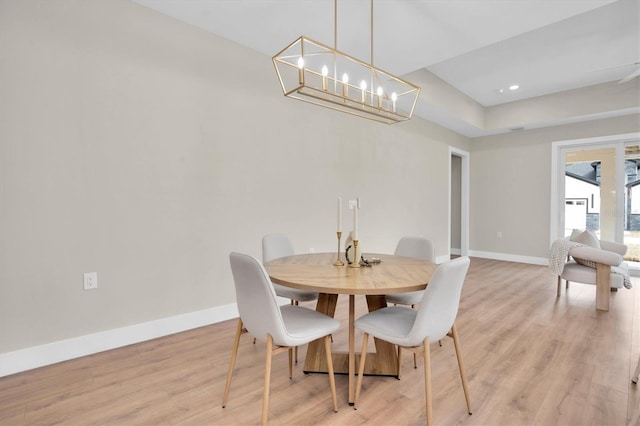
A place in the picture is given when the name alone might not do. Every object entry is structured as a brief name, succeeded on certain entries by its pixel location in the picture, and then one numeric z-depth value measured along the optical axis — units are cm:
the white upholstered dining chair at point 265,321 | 146
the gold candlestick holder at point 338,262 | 210
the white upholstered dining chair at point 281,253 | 229
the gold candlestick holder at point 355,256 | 208
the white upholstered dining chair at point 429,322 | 148
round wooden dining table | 158
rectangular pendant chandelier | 324
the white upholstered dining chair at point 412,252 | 225
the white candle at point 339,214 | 215
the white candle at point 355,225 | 204
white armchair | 338
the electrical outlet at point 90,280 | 230
